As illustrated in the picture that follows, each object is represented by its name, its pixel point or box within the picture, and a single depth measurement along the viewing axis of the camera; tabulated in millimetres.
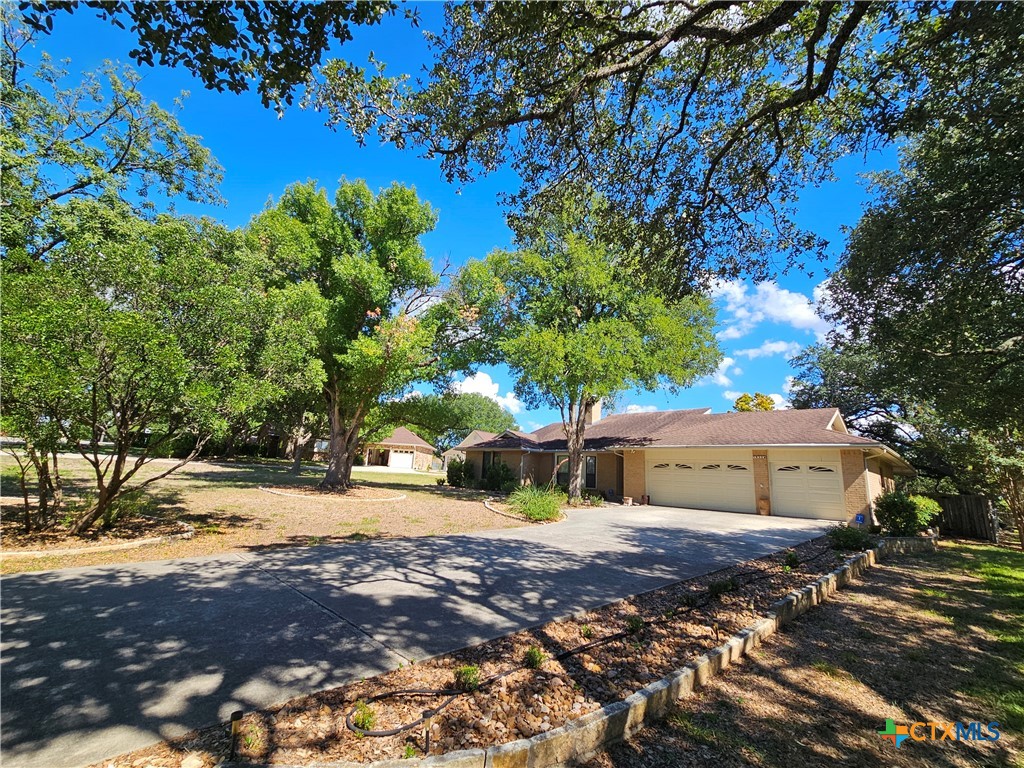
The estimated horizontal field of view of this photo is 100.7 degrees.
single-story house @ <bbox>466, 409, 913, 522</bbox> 15570
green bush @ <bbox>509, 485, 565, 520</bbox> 12831
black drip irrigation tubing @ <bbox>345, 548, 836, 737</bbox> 2596
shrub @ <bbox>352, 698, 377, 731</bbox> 2656
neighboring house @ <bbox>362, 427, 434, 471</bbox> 52347
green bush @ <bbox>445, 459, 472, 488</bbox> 25719
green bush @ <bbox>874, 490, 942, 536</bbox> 11438
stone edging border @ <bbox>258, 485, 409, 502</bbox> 14710
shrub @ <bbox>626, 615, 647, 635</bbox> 4301
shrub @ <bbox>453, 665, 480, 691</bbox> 3100
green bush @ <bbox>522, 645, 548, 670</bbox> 3484
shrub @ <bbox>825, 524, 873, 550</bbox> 9438
